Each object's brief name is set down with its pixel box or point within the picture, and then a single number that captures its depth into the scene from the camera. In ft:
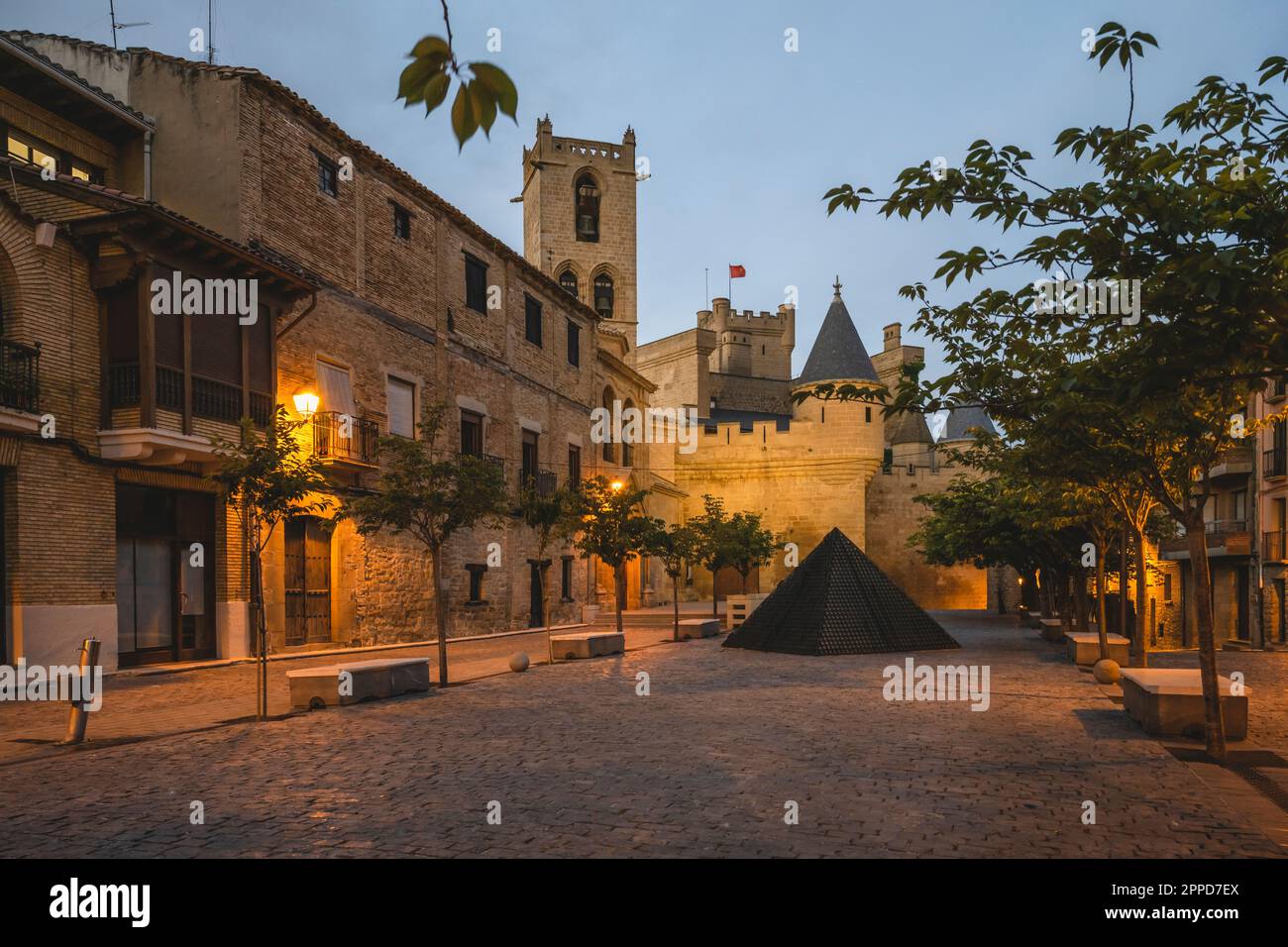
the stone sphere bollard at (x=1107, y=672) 45.52
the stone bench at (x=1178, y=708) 29.91
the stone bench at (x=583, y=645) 60.08
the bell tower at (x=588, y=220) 146.72
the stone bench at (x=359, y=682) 37.65
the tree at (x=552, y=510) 63.21
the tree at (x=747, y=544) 104.63
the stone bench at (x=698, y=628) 83.20
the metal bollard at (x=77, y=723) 28.73
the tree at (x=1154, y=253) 16.75
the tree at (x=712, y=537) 96.73
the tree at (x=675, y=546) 72.42
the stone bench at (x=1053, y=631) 75.92
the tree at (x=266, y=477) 36.50
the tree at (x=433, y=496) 44.57
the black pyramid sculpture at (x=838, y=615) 64.23
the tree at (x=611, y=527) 68.90
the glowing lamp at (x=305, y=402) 51.76
